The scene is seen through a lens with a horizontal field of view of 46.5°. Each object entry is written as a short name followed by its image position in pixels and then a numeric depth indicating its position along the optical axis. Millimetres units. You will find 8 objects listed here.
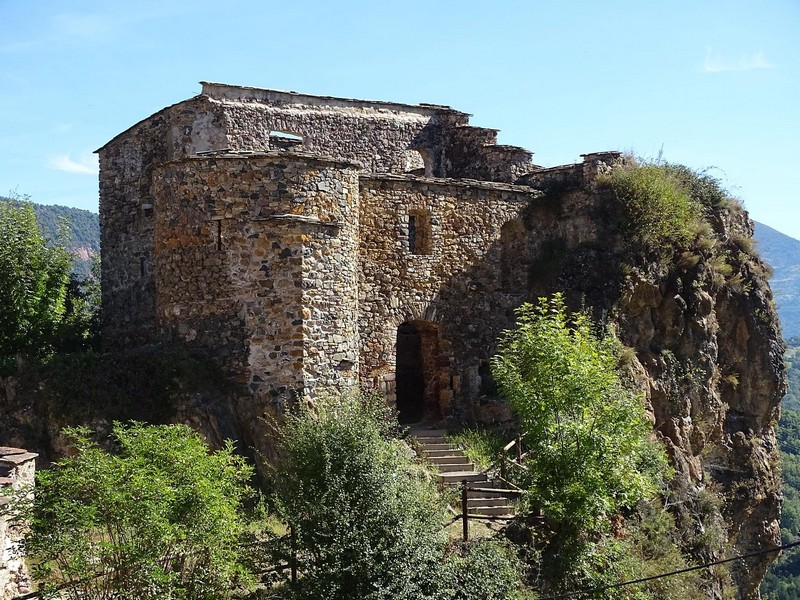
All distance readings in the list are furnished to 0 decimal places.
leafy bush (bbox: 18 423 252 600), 13000
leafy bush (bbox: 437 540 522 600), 15719
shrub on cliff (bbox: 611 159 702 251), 25062
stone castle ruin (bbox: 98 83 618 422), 19031
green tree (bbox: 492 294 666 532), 17406
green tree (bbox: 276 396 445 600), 14844
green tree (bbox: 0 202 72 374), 21484
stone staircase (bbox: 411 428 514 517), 19156
